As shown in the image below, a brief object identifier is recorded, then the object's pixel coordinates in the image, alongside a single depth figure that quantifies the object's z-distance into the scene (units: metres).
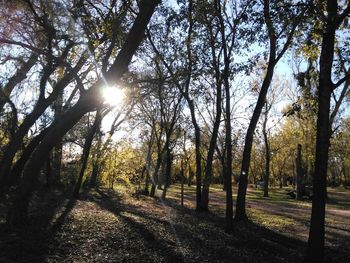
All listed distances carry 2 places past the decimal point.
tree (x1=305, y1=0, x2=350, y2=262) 8.49
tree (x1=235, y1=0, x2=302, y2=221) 14.72
